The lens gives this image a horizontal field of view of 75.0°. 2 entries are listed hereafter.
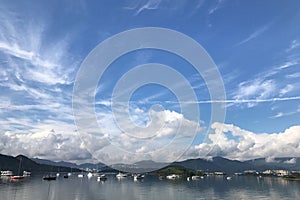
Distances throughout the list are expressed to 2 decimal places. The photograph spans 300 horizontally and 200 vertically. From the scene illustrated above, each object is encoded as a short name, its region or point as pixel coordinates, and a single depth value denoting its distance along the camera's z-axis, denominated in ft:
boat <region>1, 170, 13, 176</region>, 381.16
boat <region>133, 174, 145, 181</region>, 351.25
